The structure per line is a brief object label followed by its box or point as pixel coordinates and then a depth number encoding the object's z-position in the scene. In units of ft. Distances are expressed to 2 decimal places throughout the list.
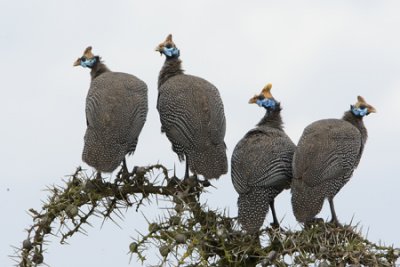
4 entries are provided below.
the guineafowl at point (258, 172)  45.34
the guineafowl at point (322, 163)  45.65
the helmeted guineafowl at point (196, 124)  48.14
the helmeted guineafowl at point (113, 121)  47.88
